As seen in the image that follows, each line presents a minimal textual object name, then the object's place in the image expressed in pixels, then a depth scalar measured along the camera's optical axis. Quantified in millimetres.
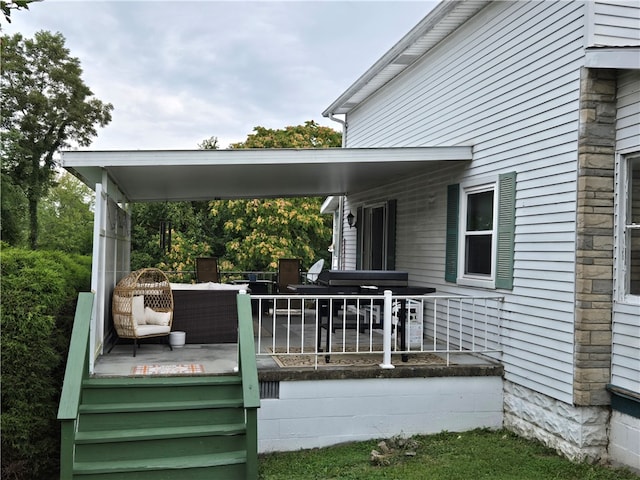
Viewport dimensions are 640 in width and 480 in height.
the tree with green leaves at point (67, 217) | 30261
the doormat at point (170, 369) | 5855
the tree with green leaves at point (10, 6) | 2906
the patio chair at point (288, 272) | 11445
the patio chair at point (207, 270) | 12024
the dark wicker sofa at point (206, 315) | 7879
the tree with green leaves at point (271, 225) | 19906
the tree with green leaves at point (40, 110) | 26891
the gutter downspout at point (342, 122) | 13461
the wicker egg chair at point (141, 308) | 7000
